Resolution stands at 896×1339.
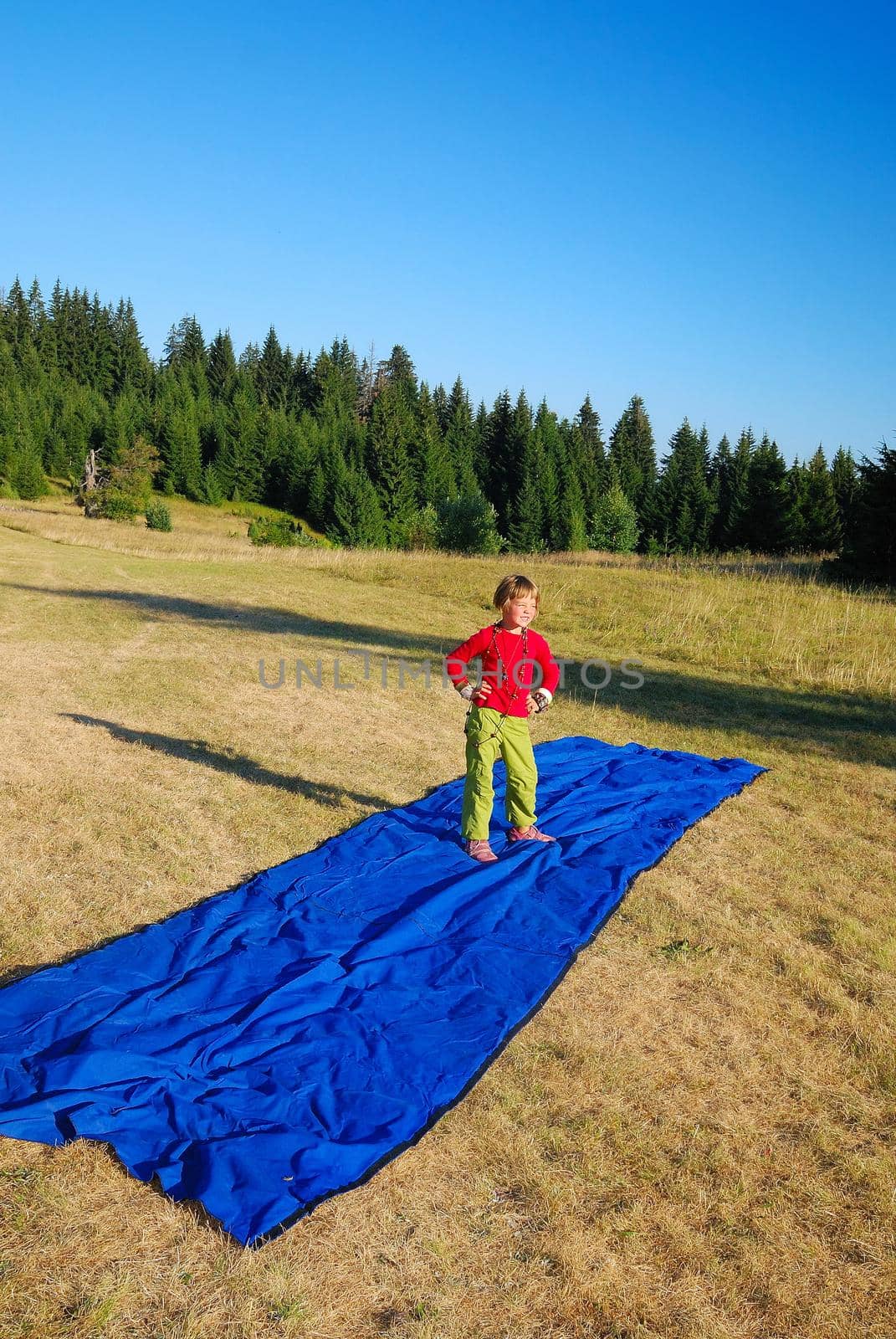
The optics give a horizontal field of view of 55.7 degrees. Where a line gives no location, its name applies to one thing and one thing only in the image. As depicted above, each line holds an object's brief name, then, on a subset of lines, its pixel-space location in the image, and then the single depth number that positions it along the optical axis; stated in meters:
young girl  4.93
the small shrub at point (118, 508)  46.06
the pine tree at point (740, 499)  49.03
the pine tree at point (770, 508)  44.28
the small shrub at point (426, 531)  43.59
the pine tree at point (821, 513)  45.31
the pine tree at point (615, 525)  59.12
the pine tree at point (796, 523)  44.97
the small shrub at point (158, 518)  44.12
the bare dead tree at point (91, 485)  48.47
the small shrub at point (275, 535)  40.99
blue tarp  2.73
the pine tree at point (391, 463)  63.44
